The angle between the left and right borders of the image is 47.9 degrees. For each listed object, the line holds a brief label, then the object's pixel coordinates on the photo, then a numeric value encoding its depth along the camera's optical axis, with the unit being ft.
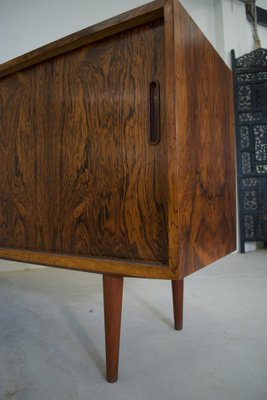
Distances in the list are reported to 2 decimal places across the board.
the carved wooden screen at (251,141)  8.21
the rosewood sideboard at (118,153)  1.91
